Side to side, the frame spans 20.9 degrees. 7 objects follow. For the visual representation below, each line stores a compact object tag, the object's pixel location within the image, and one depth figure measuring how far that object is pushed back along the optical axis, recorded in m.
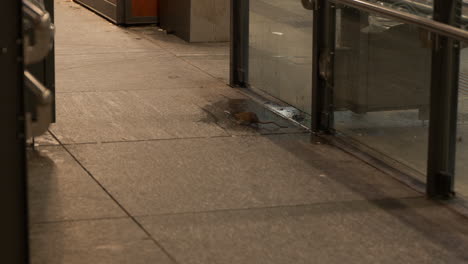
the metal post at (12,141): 4.48
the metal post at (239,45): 10.39
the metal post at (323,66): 8.38
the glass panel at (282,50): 8.89
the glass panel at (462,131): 6.64
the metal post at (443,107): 6.66
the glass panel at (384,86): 7.18
